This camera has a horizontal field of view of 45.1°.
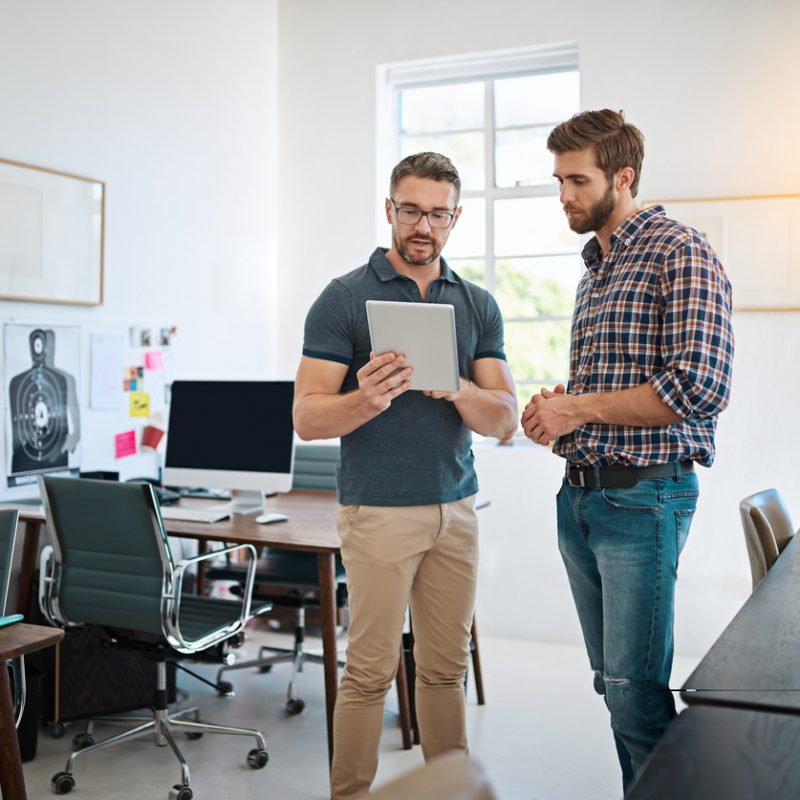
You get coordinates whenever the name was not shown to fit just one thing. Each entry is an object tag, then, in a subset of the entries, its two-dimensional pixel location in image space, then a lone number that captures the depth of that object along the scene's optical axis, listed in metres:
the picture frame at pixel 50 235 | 3.29
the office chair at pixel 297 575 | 3.51
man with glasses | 2.16
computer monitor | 3.37
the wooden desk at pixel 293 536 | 2.77
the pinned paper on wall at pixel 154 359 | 3.97
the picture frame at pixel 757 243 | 3.96
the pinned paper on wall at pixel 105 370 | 3.68
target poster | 3.31
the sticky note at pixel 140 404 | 3.90
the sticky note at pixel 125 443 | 3.82
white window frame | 4.54
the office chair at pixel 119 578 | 2.68
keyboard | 3.15
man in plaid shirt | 1.80
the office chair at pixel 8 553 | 2.20
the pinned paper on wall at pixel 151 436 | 3.97
